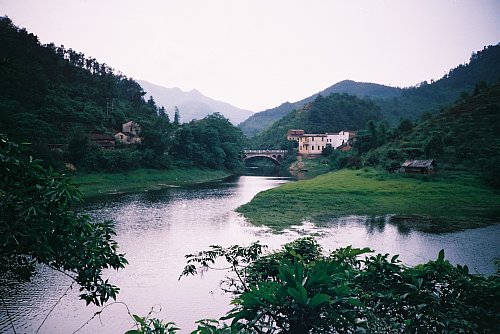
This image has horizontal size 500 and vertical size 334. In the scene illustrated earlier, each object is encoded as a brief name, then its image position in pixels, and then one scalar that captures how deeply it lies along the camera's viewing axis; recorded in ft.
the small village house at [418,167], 131.23
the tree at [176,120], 305.47
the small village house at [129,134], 202.28
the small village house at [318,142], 305.53
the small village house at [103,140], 180.75
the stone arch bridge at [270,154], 285.02
